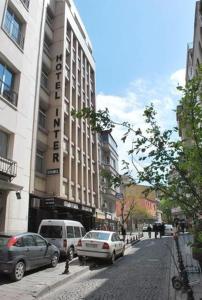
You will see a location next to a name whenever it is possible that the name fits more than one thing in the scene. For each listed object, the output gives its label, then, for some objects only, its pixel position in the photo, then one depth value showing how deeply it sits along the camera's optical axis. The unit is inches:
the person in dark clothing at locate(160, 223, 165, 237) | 1605.7
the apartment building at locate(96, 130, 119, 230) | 1587.1
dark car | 405.4
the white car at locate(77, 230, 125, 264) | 591.5
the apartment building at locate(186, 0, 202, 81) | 1141.8
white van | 633.6
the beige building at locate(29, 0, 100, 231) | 940.6
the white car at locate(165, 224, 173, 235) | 1982.9
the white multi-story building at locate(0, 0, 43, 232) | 687.1
